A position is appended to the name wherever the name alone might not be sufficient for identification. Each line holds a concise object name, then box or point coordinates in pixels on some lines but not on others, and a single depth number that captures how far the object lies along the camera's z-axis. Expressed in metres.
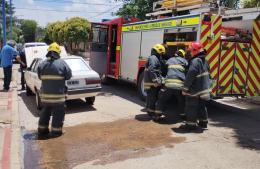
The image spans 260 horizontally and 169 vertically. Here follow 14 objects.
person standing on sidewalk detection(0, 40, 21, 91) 7.98
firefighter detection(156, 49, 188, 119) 4.97
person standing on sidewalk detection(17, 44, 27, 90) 8.30
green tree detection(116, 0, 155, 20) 11.95
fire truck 5.22
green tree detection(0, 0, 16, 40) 45.61
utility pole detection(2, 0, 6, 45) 14.04
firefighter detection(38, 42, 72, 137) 4.33
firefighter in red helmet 4.57
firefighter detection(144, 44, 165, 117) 5.14
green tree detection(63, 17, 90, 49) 29.79
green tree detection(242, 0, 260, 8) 9.36
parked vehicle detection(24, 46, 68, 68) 8.98
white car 5.77
